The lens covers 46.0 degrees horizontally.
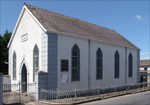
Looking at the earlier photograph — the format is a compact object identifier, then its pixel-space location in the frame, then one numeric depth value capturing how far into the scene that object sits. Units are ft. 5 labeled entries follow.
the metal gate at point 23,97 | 42.30
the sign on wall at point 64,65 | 49.44
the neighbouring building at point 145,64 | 182.57
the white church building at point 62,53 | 47.32
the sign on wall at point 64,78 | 49.16
